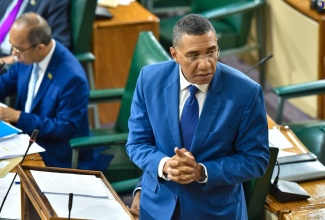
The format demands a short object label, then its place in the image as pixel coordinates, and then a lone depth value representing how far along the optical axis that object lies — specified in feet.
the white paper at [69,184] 19.36
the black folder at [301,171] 24.50
